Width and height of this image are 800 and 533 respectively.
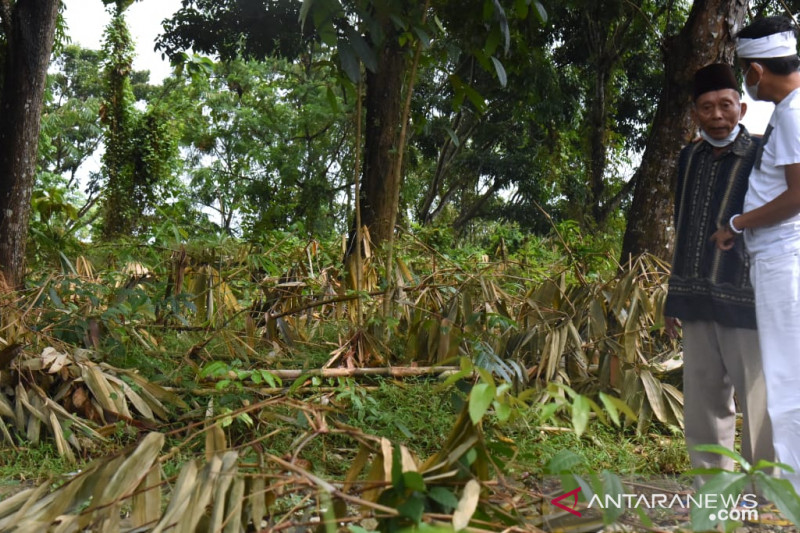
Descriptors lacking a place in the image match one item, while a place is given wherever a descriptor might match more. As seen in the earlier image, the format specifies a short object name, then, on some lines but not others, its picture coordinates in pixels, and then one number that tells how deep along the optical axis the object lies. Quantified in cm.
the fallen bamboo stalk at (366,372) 363
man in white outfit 243
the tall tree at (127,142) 1506
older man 266
